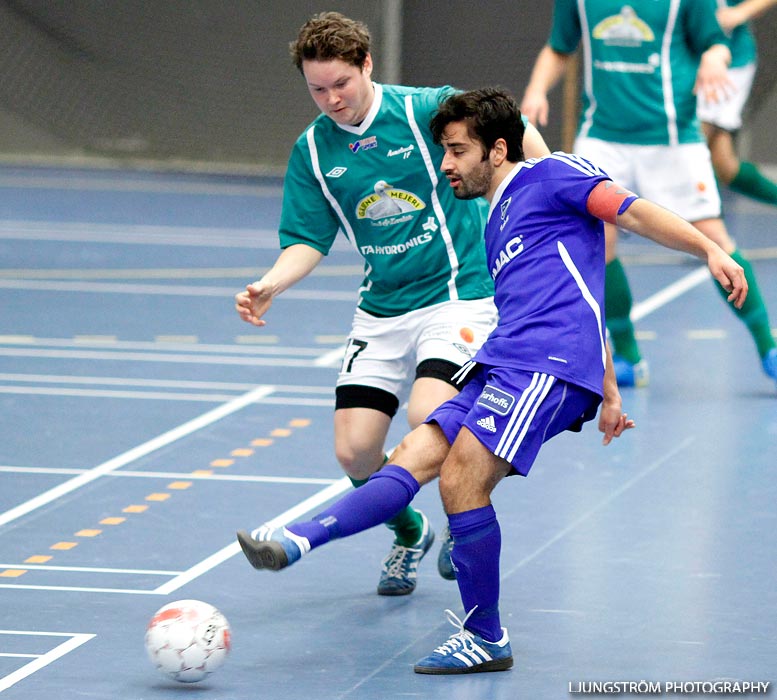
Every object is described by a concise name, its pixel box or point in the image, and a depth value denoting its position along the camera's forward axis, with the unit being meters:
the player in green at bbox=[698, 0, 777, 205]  21.00
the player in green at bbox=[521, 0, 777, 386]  16.55
